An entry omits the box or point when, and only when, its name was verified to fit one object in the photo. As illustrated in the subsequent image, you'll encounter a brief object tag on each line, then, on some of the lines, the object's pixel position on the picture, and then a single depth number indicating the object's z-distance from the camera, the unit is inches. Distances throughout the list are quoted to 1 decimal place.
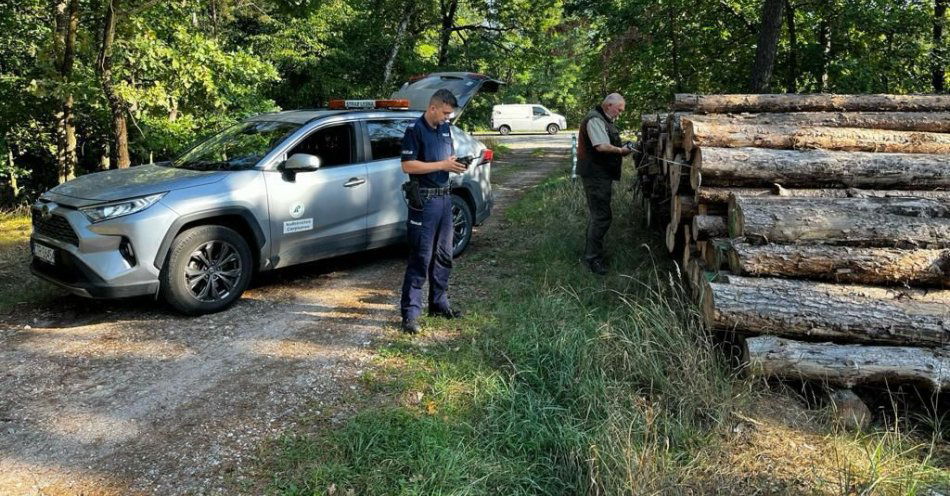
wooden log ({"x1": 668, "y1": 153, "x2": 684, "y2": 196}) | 228.5
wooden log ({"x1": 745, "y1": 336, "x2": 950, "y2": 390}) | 153.7
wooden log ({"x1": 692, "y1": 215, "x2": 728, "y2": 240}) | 201.2
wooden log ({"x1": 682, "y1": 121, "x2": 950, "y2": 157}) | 217.6
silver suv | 188.7
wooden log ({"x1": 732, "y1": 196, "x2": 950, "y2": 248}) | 173.2
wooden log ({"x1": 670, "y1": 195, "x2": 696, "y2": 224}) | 218.4
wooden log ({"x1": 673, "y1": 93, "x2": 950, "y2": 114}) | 255.1
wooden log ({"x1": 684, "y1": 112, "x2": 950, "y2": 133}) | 236.2
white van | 1369.3
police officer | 189.6
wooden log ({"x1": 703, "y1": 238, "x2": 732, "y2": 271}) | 184.7
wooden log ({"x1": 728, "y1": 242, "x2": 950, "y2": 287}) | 165.9
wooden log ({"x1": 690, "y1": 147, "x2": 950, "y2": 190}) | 199.9
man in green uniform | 257.1
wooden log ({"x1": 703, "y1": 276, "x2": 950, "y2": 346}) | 157.8
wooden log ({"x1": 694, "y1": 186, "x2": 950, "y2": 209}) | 191.9
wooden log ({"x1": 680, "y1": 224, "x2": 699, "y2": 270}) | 213.9
